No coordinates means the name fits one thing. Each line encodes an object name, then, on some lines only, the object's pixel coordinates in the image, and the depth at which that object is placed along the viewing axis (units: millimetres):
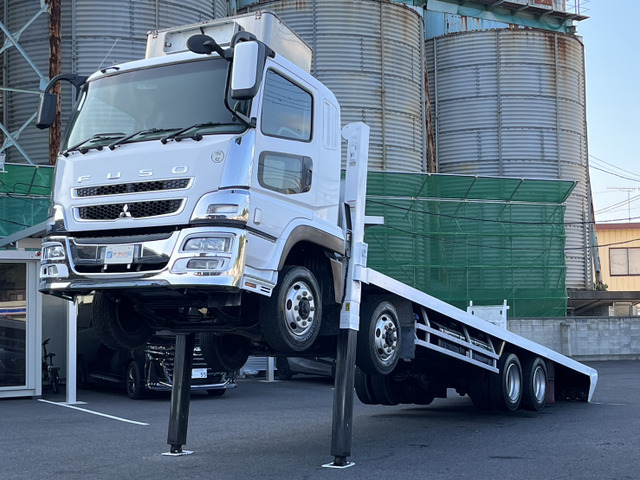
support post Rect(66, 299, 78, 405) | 16328
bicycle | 18547
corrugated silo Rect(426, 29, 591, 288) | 38531
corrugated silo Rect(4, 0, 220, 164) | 27188
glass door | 16844
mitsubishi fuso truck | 7367
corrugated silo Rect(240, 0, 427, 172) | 32656
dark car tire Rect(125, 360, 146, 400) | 16750
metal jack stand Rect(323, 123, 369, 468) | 8820
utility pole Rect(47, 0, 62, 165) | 25734
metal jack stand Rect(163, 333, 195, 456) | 9781
